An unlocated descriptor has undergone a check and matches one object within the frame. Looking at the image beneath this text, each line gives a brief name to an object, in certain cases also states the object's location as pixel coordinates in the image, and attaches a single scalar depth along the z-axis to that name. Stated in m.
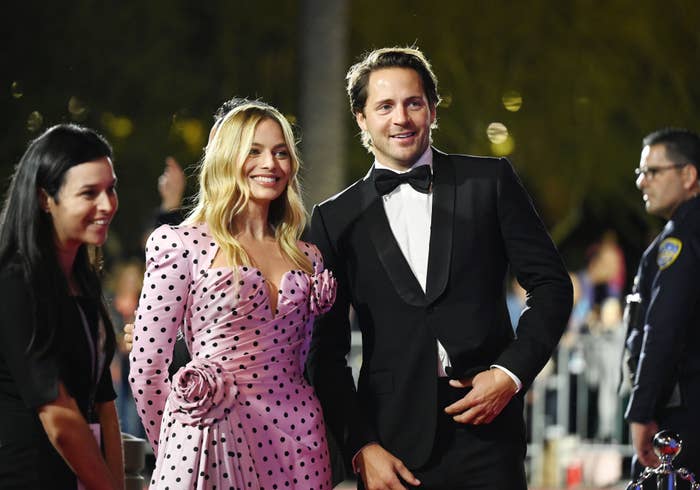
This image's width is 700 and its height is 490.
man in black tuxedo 8.05
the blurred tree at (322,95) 18.73
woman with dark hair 6.80
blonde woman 7.66
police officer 10.47
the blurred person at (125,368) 20.75
